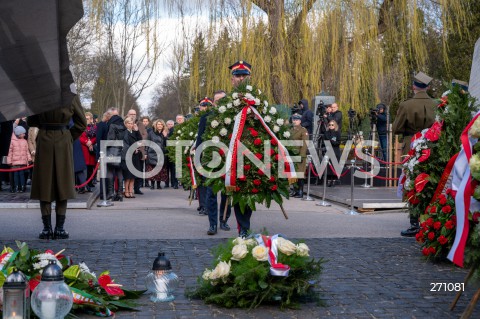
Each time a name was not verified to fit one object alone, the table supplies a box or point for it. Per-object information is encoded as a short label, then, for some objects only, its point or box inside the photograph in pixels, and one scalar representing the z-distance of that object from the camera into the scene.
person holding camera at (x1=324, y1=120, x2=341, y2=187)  21.23
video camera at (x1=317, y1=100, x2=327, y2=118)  22.41
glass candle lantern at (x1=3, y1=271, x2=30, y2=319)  5.37
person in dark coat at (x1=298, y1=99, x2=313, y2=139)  21.80
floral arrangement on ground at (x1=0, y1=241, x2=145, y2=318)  6.16
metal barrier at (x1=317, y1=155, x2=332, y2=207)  17.51
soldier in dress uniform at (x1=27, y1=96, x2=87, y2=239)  10.58
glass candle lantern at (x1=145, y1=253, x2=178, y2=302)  6.80
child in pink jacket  20.08
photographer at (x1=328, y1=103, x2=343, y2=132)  21.58
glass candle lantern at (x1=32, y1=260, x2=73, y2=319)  5.52
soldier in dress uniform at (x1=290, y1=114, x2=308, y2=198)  18.74
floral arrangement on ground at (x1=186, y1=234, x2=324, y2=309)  6.59
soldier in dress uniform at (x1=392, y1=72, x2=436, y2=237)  12.02
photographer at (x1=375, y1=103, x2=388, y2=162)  23.62
